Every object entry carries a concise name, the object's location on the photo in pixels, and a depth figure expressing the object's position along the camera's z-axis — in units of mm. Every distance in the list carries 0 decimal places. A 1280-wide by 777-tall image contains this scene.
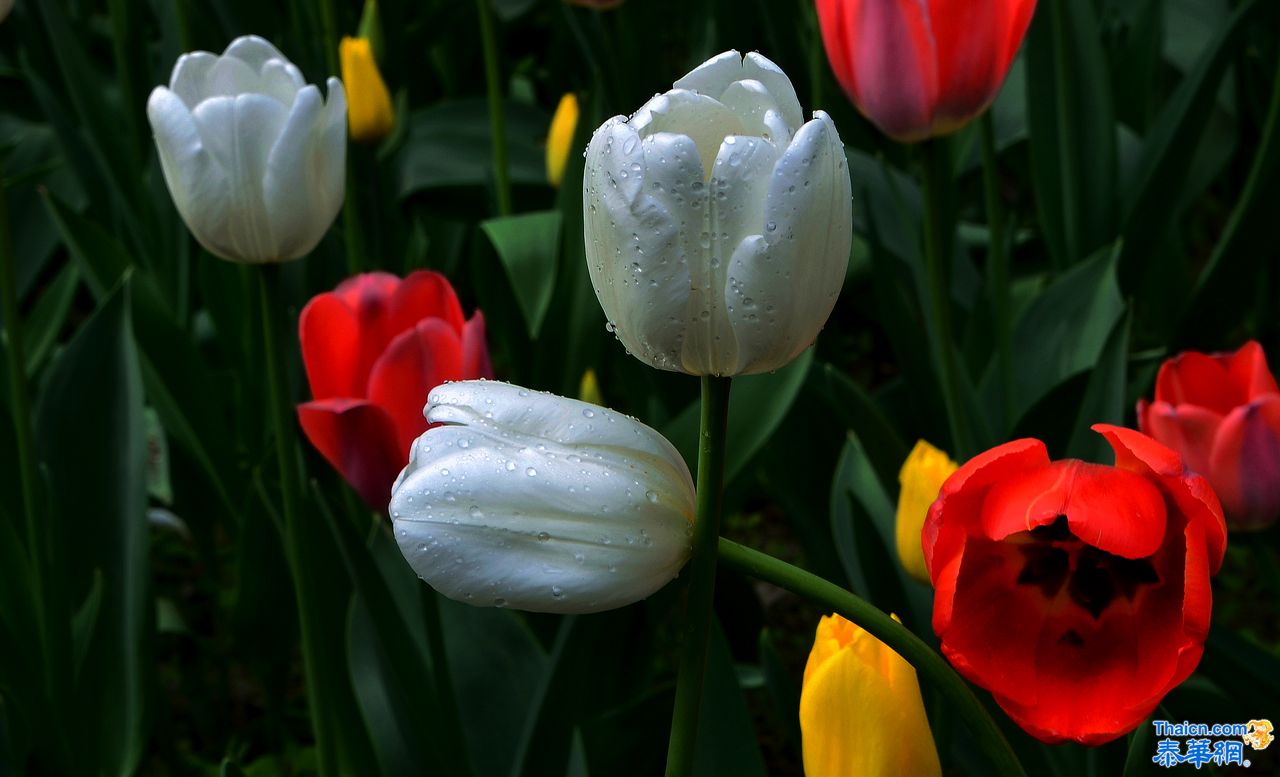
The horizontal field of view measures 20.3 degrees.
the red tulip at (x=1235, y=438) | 1049
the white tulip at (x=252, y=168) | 999
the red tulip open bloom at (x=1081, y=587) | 813
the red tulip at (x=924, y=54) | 1056
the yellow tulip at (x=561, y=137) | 1806
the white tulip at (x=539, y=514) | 748
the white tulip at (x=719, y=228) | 733
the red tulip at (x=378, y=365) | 1017
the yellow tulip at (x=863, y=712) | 818
